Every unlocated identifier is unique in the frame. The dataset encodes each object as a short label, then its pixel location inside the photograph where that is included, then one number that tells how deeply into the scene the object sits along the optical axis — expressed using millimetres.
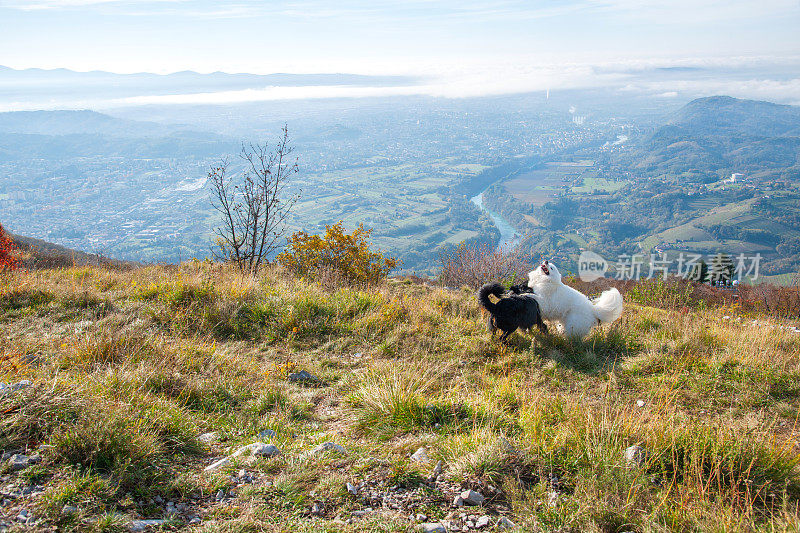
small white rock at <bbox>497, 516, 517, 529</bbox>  2440
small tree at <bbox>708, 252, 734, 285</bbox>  23466
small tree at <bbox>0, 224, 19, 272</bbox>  10031
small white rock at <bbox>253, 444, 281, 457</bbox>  3037
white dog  6121
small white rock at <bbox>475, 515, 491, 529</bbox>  2451
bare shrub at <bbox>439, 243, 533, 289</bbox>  16141
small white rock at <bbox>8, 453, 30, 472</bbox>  2494
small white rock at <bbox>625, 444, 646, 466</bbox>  2949
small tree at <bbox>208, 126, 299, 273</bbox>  11086
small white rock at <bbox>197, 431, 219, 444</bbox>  3298
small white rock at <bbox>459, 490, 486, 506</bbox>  2660
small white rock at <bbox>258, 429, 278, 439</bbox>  3419
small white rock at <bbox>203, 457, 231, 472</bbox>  2881
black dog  5766
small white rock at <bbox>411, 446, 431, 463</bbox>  3061
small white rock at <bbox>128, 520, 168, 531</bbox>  2180
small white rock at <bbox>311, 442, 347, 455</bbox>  3114
